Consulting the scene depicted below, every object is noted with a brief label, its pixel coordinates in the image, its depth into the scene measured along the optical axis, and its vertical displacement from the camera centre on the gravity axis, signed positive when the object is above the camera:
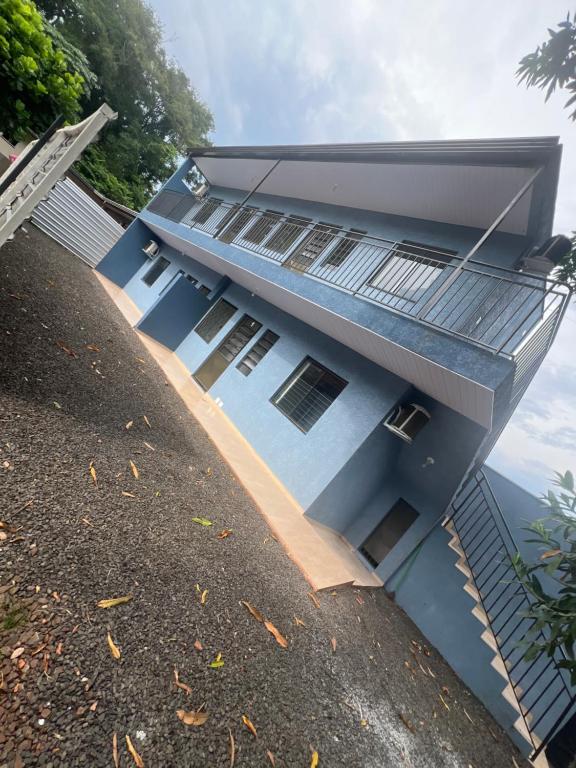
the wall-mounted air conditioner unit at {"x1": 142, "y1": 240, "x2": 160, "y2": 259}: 14.88 +0.82
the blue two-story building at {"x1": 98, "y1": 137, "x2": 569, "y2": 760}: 4.89 +1.52
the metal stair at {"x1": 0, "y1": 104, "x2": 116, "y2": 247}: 3.46 +0.10
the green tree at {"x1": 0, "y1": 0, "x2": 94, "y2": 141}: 5.44 +1.41
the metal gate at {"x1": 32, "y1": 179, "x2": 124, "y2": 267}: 12.60 -0.40
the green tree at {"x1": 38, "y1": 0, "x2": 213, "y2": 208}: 22.33 +10.06
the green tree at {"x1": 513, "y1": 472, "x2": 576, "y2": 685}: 3.04 +0.12
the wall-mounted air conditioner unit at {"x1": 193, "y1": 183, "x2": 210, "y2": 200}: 14.70 +4.48
